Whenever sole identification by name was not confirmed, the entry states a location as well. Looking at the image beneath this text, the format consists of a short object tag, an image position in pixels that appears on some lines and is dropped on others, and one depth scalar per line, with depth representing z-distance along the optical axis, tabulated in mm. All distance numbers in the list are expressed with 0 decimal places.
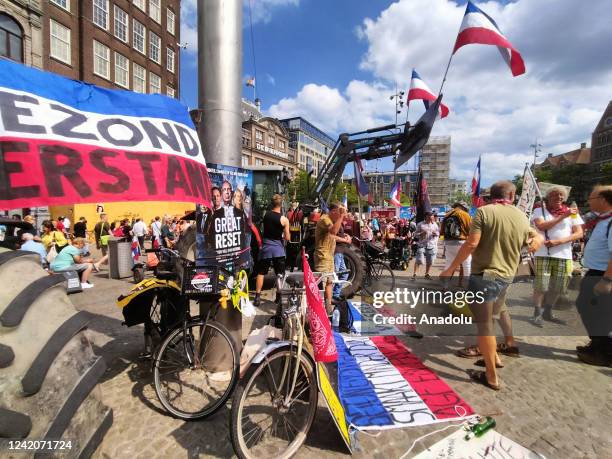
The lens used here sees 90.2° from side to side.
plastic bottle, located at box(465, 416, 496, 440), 2330
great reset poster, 3180
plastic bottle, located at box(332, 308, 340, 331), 4695
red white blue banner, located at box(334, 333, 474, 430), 2648
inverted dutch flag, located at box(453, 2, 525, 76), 5156
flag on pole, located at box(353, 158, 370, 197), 12523
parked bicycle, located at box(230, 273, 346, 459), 2209
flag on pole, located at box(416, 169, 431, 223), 9867
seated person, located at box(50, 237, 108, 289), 6801
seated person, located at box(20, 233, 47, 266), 5905
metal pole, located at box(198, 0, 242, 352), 3236
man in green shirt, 3225
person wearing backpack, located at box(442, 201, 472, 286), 6287
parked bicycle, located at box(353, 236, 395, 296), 6750
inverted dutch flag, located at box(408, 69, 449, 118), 9453
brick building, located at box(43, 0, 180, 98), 18969
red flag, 2291
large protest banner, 1573
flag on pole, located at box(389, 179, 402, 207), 14886
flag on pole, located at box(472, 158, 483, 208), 10959
